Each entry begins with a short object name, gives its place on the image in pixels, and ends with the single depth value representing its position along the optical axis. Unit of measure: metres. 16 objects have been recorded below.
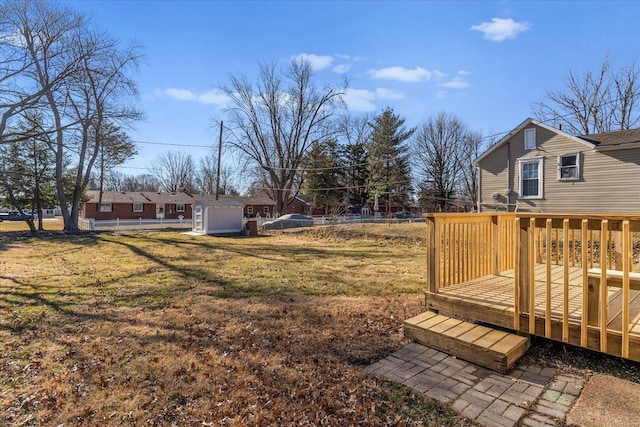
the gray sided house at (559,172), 10.75
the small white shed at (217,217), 18.77
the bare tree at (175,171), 52.69
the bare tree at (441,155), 35.47
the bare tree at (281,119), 31.69
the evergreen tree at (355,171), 38.34
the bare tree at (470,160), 35.23
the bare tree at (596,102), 19.39
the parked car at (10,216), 39.19
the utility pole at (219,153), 23.32
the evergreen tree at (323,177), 35.66
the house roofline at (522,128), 11.53
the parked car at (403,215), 36.03
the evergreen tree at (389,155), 36.44
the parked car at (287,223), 21.86
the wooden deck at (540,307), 2.69
